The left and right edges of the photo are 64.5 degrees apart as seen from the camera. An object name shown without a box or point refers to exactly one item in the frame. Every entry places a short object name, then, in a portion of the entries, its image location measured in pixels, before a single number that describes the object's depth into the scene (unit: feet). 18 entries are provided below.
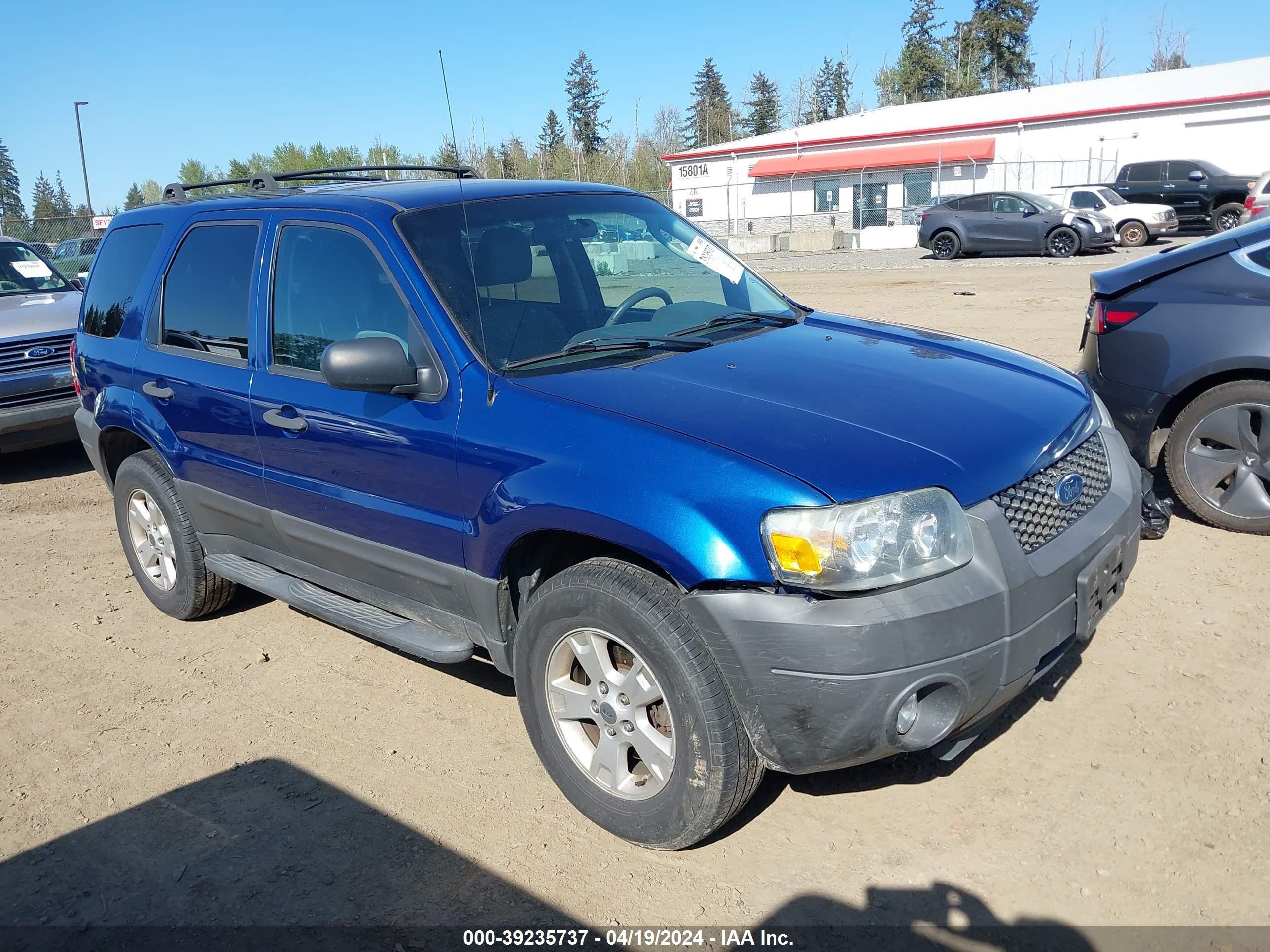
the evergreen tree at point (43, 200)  219.20
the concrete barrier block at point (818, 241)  110.52
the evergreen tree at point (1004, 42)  240.73
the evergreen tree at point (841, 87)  305.32
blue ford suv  8.66
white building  119.03
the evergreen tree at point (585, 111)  190.60
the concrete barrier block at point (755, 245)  112.16
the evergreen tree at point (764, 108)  292.61
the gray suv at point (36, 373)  25.71
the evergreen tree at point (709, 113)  294.46
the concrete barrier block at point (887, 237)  105.91
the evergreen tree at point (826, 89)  306.76
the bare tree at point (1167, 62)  246.27
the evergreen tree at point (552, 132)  205.05
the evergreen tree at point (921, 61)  253.24
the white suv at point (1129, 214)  79.71
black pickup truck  81.56
